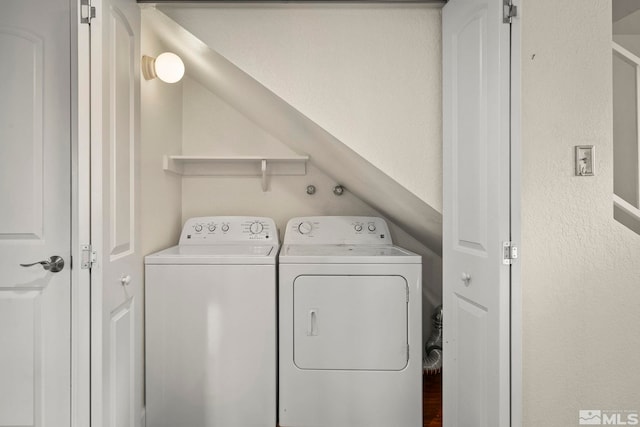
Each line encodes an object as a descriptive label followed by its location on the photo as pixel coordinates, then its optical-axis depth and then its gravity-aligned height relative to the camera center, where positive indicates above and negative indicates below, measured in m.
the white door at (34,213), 1.37 +0.00
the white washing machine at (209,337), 1.77 -0.63
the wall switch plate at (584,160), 1.29 +0.20
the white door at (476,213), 1.21 +0.00
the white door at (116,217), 1.26 -0.01
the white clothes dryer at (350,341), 1.77 -0.65
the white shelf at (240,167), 2.48 +0.33
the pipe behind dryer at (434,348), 2.23 -0.89
